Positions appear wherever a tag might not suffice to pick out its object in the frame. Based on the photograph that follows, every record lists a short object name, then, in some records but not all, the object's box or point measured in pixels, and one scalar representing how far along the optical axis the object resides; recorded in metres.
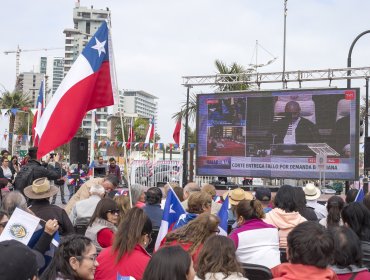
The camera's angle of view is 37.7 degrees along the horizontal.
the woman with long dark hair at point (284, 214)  5.73
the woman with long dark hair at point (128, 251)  3.85
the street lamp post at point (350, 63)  18.03
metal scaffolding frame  19.34
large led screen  18.19
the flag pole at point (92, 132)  16.45
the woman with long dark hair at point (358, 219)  4.59
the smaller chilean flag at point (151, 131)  32.03
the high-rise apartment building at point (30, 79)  168.50
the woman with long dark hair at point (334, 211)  5.93
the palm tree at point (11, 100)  53.72
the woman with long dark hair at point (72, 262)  3.37
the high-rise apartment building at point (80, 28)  145.25
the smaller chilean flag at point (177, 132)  25.69
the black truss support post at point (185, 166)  21.63
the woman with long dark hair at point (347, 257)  3.42
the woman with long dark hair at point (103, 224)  5.24
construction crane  113.28
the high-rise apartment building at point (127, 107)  192.50
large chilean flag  6.84
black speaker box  17.16
